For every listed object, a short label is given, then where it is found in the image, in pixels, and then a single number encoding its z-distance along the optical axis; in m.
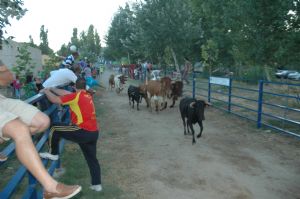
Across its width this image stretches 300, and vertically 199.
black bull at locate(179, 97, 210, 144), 8.62
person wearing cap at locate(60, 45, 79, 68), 8.42
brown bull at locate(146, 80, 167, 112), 13.30
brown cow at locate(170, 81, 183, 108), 14.62
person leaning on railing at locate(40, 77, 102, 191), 4.94
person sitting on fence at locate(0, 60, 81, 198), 2.57
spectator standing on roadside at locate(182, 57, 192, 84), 19.34
